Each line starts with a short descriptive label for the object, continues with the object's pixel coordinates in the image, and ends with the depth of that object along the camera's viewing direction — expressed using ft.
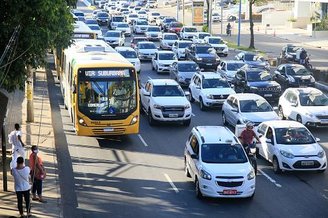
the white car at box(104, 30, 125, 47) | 189.16
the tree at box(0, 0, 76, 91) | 50.98
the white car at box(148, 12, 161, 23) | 297.53
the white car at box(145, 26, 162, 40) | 220.02
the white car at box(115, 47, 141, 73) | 140.97
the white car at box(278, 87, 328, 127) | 88.74
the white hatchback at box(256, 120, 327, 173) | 67.77
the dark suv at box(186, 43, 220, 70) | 148.87
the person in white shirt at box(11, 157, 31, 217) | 53.52
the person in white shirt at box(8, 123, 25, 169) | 66.03
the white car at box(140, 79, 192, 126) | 92.68
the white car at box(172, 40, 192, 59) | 167.94
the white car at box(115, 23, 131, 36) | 234.83
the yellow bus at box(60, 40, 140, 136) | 80.23
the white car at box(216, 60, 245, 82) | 127.65
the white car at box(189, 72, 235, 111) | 104.68
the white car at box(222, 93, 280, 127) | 85.81
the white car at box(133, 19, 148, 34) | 247.50
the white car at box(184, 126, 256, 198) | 58.95
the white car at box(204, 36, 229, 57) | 179.11
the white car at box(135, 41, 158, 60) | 167.12
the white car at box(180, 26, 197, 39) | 212.64
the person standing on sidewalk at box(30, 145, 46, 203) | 57.62
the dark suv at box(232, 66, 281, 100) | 111.14
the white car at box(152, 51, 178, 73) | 144.56
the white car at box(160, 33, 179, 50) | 188.24
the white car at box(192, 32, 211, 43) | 195.33
